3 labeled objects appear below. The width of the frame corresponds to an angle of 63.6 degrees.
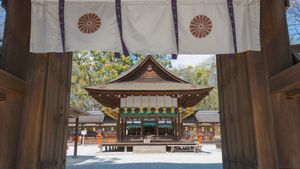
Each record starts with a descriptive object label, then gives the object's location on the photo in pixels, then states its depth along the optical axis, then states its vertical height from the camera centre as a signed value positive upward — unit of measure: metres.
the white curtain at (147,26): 3.43 +1.42
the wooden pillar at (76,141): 12.52 -0.76
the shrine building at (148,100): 15.06 +1.77
